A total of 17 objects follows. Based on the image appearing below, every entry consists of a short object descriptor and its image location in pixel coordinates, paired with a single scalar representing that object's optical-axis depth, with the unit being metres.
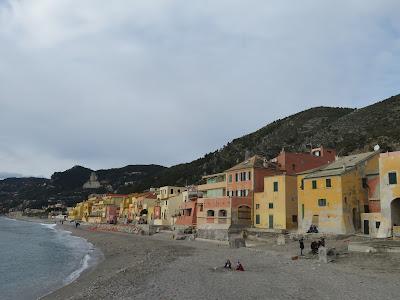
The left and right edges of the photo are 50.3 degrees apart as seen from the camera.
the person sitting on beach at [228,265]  30.02
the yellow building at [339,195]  42.19
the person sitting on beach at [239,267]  28.75
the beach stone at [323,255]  28.97
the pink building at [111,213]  128.75
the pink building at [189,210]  68.75
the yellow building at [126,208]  114.66
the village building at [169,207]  83.38
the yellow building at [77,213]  176.75
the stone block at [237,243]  44.91
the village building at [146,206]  96.09
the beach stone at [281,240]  41.95
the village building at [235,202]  56.31
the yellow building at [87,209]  163.62
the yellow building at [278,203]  51.41
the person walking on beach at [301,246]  33.08
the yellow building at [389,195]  36.88
